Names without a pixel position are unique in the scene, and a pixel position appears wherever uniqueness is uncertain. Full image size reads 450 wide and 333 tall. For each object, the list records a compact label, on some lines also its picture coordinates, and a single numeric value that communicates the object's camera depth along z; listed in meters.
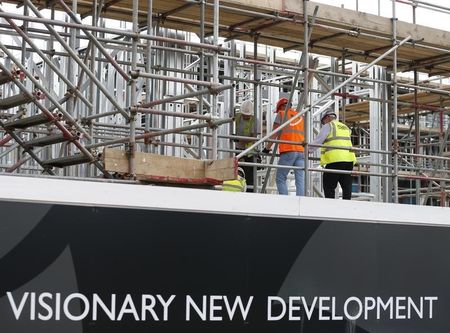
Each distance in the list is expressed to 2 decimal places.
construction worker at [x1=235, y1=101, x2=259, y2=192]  13.23
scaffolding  8.34
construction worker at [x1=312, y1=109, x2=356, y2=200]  11.68
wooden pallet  7.96
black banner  6.81
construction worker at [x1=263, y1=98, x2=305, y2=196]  11.71
